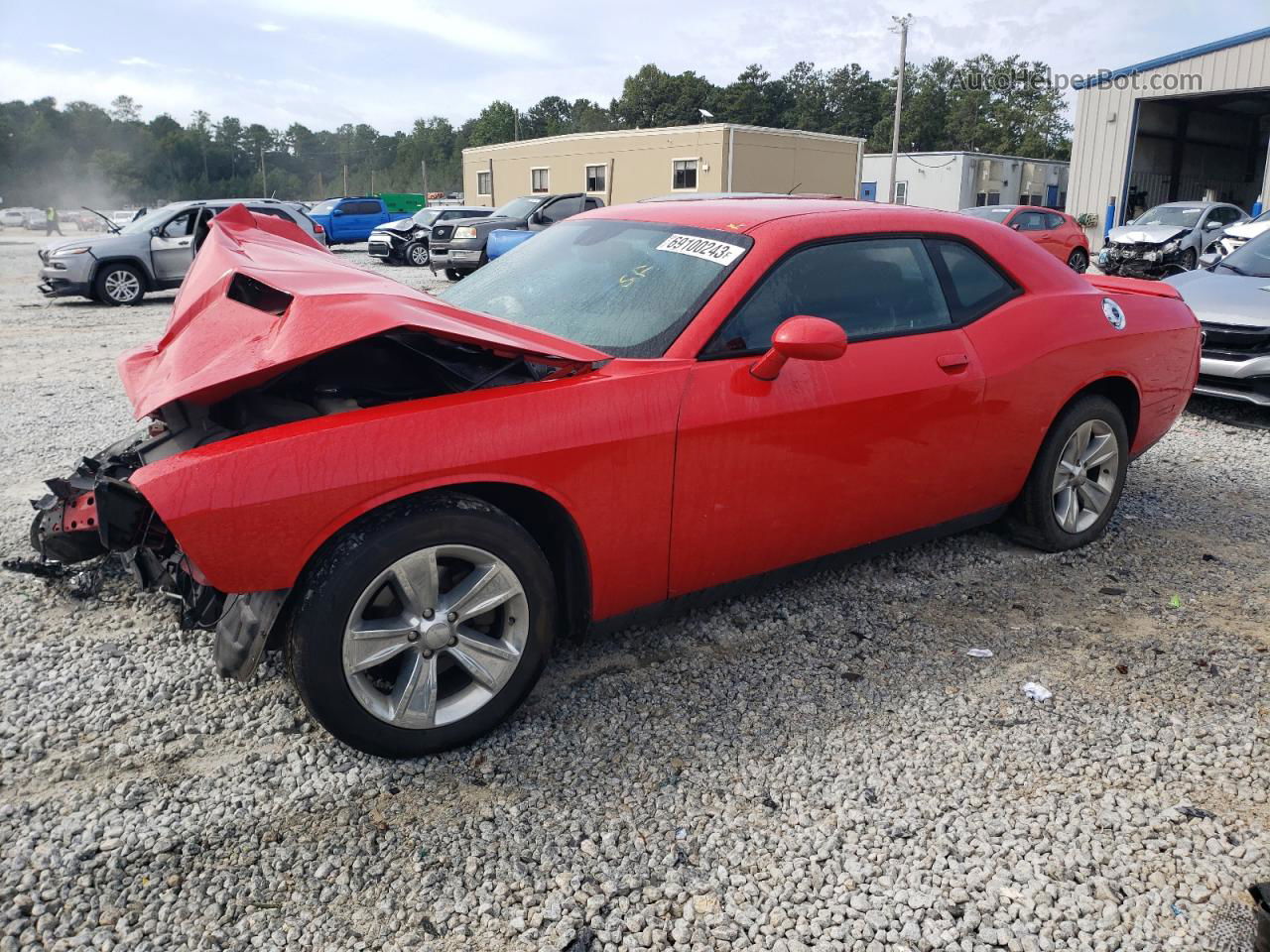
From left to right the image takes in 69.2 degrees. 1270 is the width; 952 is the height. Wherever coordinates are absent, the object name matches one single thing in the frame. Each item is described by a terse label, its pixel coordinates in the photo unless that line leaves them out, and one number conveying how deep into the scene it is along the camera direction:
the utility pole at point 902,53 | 36.91
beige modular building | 33.66
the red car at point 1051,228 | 17.70
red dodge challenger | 2.44
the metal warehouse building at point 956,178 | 43.94
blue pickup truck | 28.25
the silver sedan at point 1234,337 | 6.64
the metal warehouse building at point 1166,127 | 24.30
